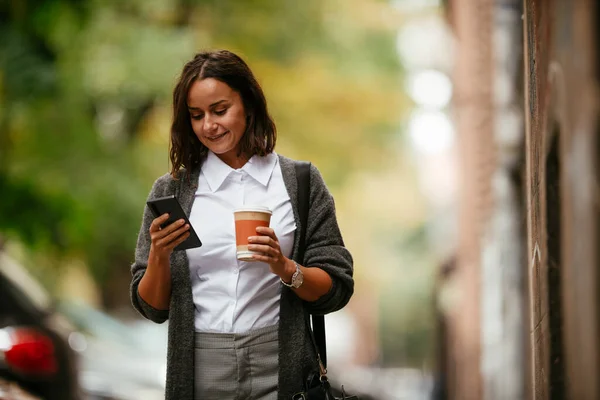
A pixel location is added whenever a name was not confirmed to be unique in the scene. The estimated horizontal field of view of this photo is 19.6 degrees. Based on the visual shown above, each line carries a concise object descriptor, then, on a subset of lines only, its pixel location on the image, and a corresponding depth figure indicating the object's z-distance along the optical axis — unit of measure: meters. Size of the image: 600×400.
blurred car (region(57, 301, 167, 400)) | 15.09
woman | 5.20
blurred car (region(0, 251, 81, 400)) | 10.94
